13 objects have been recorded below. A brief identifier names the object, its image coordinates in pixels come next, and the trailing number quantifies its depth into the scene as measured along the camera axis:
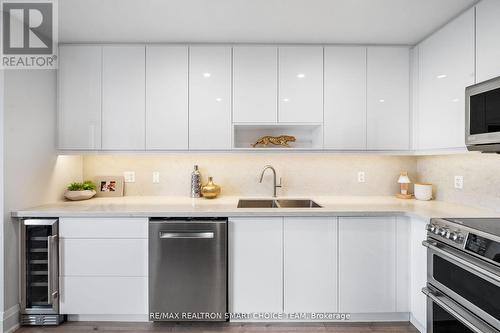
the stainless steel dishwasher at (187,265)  2.11
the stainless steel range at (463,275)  1.35
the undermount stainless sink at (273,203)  2.76
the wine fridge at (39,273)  2.13
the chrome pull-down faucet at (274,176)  2.79
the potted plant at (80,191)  2.57
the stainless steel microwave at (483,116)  1.52
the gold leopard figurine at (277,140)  2.71
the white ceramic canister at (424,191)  2.62
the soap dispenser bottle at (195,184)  2.77
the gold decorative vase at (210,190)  2.68
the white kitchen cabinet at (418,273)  1.97
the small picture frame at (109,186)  2.84
